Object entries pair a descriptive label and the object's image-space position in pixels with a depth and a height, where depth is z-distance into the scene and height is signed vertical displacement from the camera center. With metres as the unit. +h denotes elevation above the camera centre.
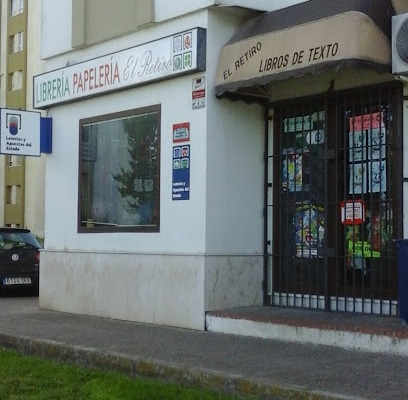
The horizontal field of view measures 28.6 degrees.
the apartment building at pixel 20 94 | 45.84 +7.15
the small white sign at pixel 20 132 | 12.24 +1.25
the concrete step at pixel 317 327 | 8.07 -1.23
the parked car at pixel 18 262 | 15.41 -0.97
